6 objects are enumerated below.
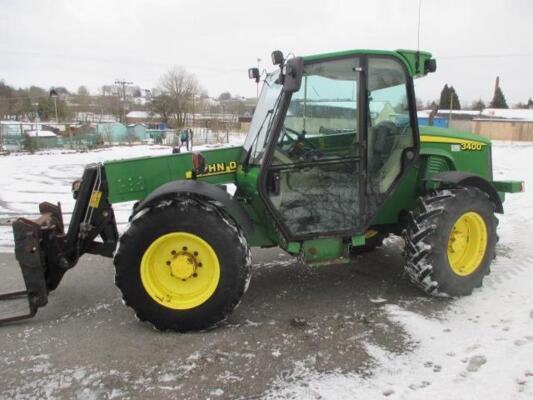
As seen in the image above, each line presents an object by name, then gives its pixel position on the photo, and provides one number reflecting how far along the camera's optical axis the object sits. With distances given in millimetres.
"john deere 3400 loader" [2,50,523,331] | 3717
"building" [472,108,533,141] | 39031
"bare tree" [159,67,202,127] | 49428
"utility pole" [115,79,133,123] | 62534
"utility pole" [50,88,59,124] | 33094
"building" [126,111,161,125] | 57825
